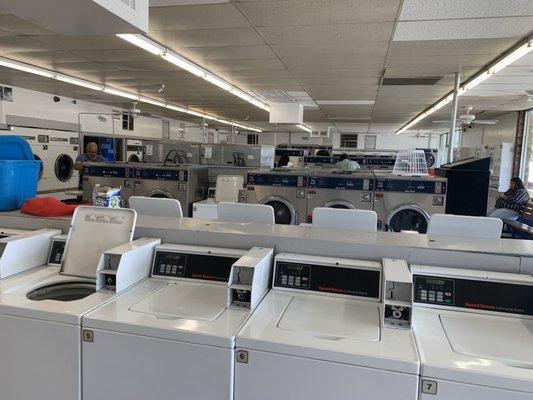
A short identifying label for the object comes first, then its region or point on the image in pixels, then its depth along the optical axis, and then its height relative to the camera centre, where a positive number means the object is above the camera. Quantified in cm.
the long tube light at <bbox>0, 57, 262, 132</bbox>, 678 +156
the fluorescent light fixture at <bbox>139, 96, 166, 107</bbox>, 1077 +162
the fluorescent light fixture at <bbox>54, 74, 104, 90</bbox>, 782 +154
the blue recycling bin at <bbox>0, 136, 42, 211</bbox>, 266 -13
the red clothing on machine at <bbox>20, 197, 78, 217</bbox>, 250 -33
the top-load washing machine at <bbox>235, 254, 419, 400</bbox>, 133 -65
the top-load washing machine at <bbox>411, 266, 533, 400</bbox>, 125 -62
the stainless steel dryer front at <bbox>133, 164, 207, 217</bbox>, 641 -37
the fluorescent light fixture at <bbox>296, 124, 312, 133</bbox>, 1669 +159
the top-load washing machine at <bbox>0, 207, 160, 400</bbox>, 161 -70
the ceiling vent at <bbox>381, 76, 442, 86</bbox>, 714 +161
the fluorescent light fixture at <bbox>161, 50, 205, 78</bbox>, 574 +150
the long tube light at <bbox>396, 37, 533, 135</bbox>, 482 +154
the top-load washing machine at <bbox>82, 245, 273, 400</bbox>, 148 -69
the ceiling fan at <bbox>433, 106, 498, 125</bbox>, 858 +163
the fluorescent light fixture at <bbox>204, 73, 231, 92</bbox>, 714 +152
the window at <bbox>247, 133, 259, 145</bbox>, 2166 +134
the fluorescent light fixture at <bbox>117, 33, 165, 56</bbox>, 495 +149
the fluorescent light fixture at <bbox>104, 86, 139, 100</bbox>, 930 +158
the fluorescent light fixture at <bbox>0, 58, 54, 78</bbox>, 660 +151
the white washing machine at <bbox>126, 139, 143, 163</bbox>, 1180 +25
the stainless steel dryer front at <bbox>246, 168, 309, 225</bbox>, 551 -39
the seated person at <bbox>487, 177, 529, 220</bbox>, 720 -55
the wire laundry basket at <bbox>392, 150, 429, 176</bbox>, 611 +9
